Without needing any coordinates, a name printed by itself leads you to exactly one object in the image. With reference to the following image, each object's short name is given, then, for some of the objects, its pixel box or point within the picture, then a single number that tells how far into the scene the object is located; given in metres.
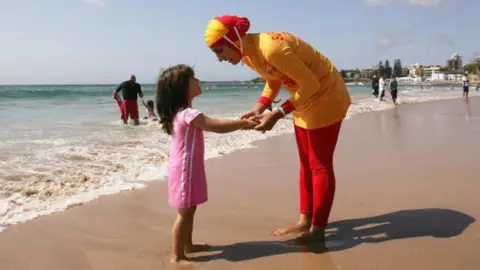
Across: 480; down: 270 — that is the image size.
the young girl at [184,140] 2.67
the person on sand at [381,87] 23.75
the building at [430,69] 159.88
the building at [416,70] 149.62
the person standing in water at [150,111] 13.69
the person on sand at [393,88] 20.73
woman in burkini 2.75
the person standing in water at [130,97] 12.48
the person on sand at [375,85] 26.89
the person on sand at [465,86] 24.70
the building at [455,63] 175.88
